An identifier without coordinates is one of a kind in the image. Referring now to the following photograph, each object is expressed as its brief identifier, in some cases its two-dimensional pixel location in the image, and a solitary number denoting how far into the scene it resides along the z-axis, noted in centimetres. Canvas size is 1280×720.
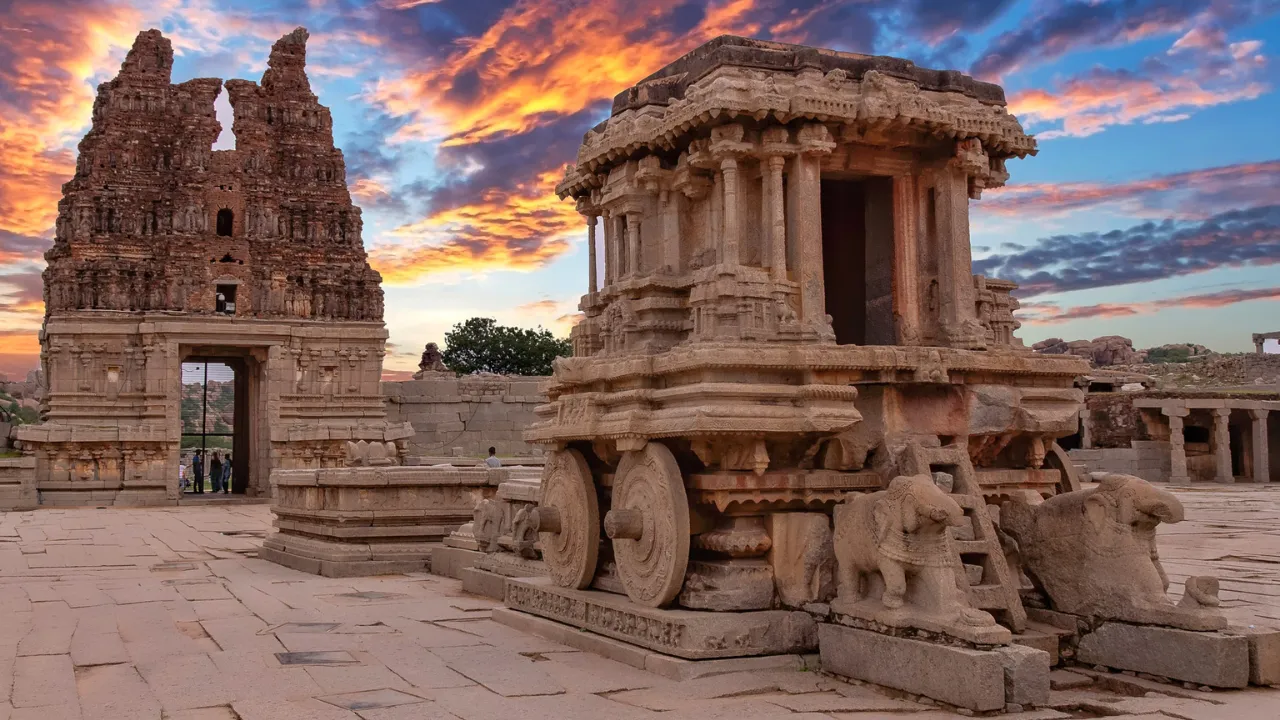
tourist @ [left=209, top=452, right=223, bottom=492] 3203
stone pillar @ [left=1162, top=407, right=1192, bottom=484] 2691
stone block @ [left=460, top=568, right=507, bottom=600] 950
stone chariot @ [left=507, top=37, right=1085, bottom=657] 643
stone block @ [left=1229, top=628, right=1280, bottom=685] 552
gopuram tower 2691
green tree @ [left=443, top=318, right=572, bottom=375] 5488
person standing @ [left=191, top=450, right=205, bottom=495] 3150
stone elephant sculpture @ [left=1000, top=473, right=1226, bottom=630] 596
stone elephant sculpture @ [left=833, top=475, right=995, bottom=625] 555
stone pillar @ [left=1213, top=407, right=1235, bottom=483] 2695
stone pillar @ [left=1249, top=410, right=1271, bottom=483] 2700
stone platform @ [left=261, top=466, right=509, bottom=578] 1201
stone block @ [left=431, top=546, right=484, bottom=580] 1097
